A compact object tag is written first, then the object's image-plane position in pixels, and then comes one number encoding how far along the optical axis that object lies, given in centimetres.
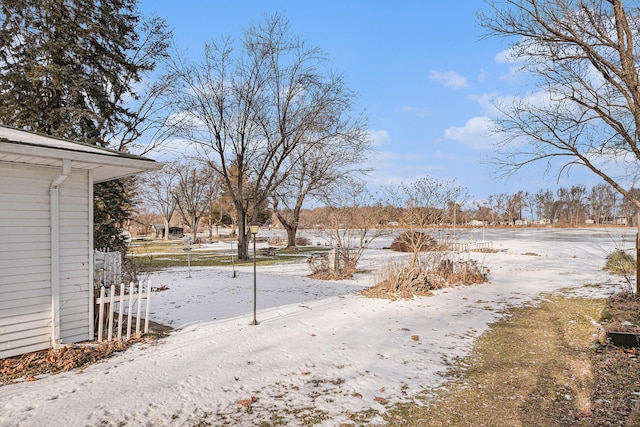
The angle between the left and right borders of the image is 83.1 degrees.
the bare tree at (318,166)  1862
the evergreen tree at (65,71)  1270
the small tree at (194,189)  3975
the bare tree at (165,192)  4132
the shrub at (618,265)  1145
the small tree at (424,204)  1052
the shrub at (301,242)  3033
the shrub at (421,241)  1010
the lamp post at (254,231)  612
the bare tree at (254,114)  1797
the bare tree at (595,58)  802
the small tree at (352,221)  1264
